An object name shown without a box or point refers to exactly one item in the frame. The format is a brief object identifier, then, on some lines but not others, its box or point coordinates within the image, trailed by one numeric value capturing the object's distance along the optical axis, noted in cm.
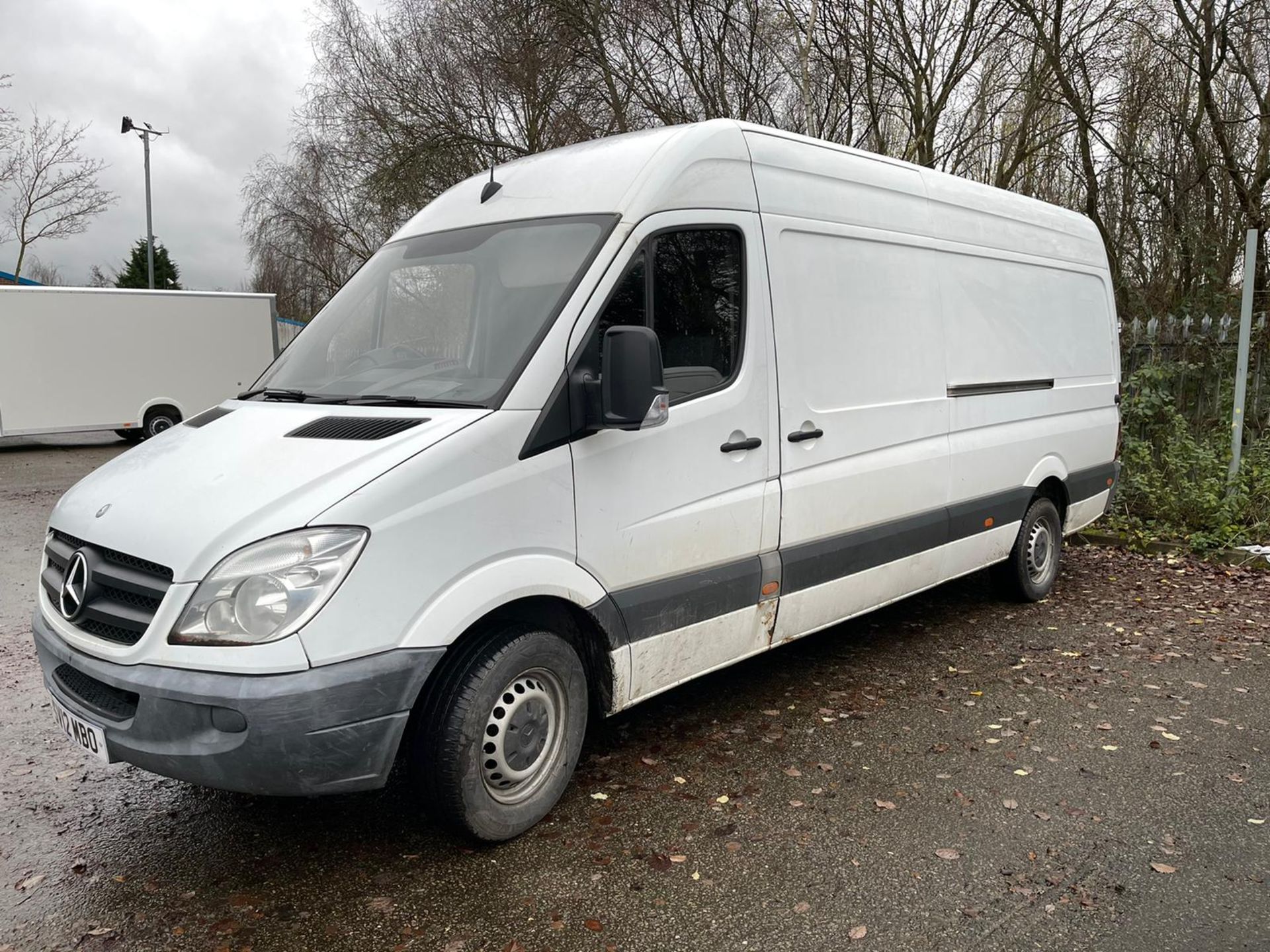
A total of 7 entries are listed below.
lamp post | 3391
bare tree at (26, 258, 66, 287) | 4494
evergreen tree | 4728
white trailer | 1691
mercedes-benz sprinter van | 286
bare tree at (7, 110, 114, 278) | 2884
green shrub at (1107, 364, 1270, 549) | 798
